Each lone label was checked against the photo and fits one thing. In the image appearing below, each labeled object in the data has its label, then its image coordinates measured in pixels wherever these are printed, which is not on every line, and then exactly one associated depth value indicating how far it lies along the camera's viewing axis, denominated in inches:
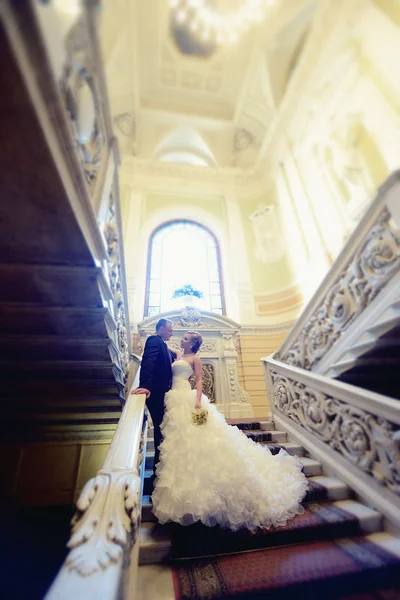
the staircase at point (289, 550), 47.5
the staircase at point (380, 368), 80.5
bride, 57.7
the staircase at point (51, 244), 36.0
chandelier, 271.6
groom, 81.4
